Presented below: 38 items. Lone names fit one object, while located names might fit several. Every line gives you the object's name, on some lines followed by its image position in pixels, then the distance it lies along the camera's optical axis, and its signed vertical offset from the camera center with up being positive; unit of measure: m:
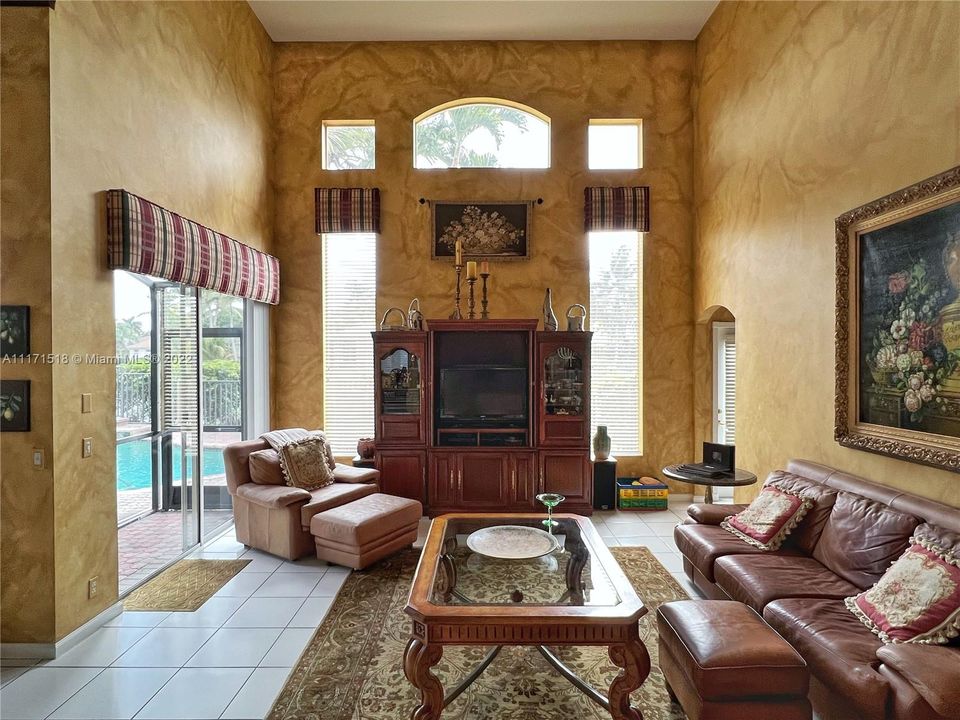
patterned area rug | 2.32 -1.59
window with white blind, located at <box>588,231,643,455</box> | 5.80 +0.34
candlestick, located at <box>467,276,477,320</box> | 5.06 +0.64
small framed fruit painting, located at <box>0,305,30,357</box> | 2.75 +0.21
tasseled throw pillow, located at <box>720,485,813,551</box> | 3.04 -0.97
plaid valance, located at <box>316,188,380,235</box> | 5.67 +1.78
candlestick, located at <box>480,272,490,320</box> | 5.04 +0.67
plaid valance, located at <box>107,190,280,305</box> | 3.17 +0.89
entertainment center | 5.07 -0.71
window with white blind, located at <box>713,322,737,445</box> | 5.35 -0.22
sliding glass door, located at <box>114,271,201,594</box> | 3.50 -0.44
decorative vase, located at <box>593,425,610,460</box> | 5.39 -0.88
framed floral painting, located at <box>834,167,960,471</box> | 2.48 +0.21
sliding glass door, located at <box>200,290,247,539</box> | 4.54 -0.22
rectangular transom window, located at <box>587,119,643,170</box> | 5.82 +2.56
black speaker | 5.34 -1.26
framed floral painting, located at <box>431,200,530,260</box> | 5.72 +1.56
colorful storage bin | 5.33 -1.41
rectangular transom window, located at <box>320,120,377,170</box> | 5.85 +2.58
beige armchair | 3.98 -1.13
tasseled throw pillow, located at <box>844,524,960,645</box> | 1.98 -0.98
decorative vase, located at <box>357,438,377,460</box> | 5.32 -0.89
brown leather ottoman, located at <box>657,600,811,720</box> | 1.94 -1.22
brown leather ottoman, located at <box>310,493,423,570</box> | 3.76 -1.27
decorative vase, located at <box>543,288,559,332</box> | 5.14 +0.48
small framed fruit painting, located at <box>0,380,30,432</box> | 2.76 -0.21
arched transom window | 5.83 +2.65
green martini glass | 3.14 -0.85
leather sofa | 1.80 -1.14
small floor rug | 3.34 -1.56
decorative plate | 2.79 -1.04
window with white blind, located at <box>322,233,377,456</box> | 5.84 +0.35
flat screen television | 5.24 -0.29
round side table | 3.88 -0.90
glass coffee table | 2.13 -1.09
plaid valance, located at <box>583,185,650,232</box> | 5.62 +1.74
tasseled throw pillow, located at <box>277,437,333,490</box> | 4.28 -0.85
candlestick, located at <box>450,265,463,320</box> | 5.19 +0.57
